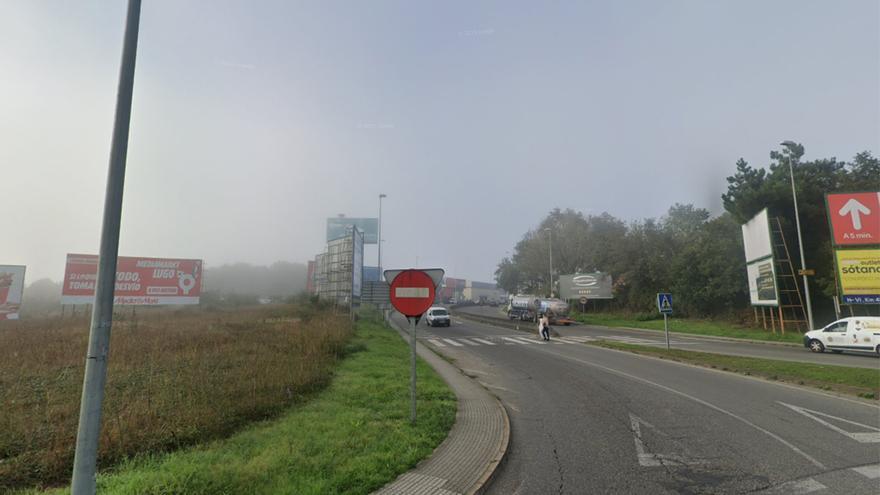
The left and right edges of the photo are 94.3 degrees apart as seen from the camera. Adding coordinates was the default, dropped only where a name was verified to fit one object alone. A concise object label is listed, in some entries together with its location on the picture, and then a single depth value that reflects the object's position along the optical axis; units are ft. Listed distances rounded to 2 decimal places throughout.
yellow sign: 75.77
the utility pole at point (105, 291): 11.46
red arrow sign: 77.87
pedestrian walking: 81.35
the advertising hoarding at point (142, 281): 94.32
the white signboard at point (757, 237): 88.74
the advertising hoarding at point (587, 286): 159.94
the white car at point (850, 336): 56.29
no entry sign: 22.90
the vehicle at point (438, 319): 123.03
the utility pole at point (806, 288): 77.93
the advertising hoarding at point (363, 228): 183.42
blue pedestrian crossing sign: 62.39
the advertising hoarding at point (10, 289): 84.43
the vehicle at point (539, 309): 133.90
